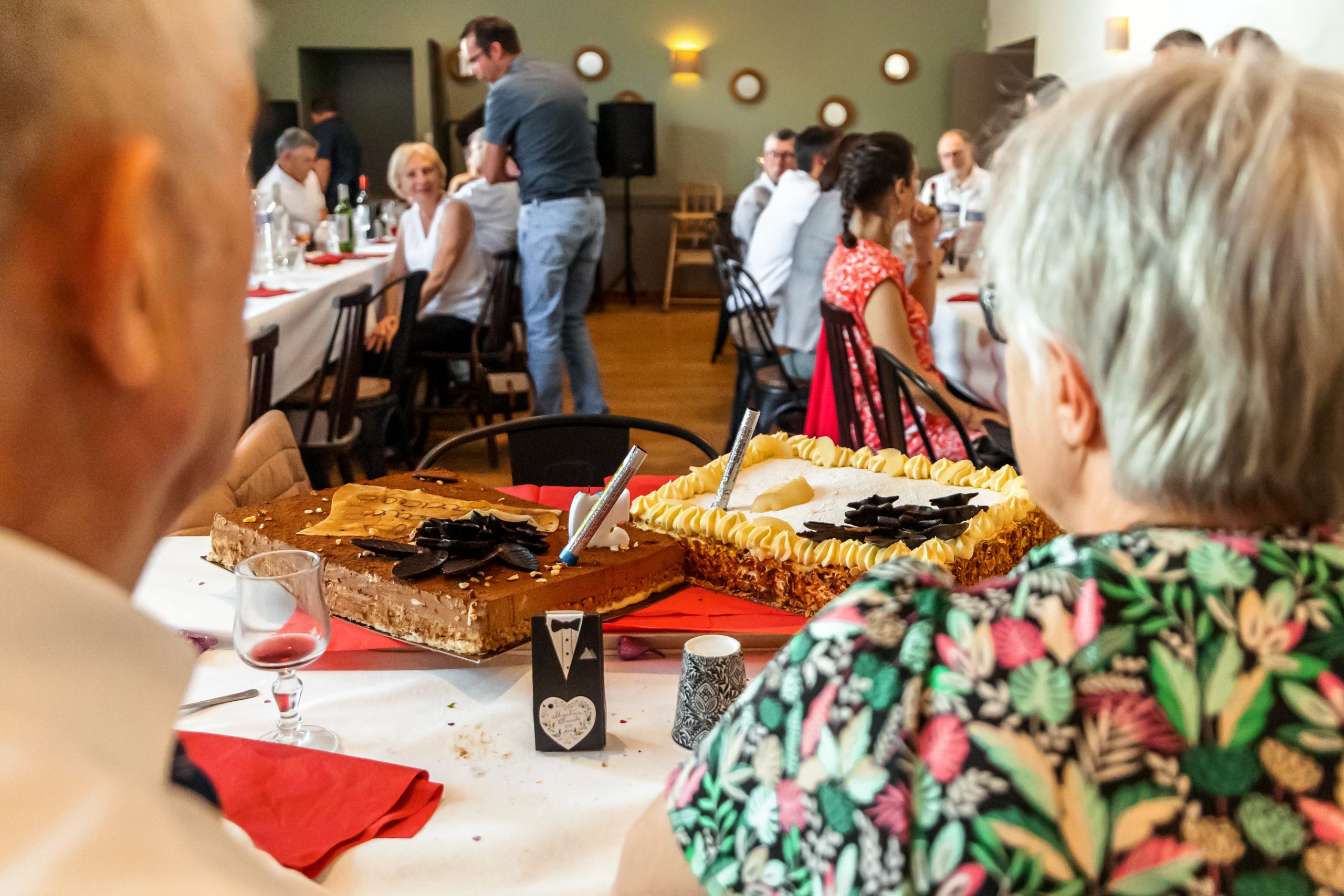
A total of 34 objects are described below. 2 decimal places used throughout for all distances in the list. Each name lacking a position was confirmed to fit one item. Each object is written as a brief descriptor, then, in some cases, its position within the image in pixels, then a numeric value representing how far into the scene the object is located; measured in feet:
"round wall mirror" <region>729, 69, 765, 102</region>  35.19
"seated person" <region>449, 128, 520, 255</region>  18.52
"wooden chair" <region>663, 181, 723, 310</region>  34.73
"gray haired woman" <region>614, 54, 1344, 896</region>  2.05
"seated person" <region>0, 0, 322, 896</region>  1.00
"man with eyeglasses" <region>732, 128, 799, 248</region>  23.95
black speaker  33.81
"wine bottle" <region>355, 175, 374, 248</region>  21.45
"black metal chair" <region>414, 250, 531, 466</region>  16.75
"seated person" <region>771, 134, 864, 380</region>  14.88
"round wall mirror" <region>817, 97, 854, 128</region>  35.09
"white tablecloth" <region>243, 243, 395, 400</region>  12.76
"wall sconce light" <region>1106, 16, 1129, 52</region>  21.88
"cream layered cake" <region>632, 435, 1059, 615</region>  4.84
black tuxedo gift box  3.77
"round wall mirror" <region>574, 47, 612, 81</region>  35.12
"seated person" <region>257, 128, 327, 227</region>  20.63
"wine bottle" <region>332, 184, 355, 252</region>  19.30
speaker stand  35.63
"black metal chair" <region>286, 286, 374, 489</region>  11.90
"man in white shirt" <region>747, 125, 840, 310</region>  17.28
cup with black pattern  3.77
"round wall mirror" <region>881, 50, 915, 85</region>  34.81
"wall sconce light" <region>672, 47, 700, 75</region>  34.86
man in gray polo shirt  15.80
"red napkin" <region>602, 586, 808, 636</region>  4.73
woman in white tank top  16.89
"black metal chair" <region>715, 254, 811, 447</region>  13.79
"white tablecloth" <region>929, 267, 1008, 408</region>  11.83
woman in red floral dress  10.10
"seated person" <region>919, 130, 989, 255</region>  20.26
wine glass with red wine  3.75
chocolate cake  4.34
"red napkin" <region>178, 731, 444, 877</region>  3.21
